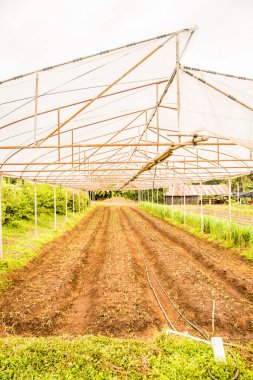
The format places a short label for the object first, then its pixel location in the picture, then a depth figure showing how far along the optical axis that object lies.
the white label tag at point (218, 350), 3.32
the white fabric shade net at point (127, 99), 3.85
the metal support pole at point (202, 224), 13.16
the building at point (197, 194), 38.72
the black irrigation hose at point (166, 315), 3.22
